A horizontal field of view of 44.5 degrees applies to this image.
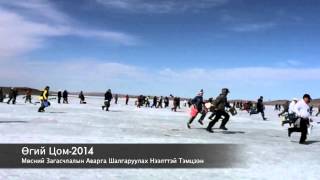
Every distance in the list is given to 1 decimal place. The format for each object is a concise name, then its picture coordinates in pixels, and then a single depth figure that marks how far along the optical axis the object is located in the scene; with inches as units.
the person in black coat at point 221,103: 545.5
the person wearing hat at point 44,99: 861.4
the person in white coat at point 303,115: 466.6
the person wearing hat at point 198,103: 591.4
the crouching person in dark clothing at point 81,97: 1724.0
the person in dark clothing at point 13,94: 1319.0
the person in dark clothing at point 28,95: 1471.4
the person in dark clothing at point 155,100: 1629.9
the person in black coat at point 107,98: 1042.4
